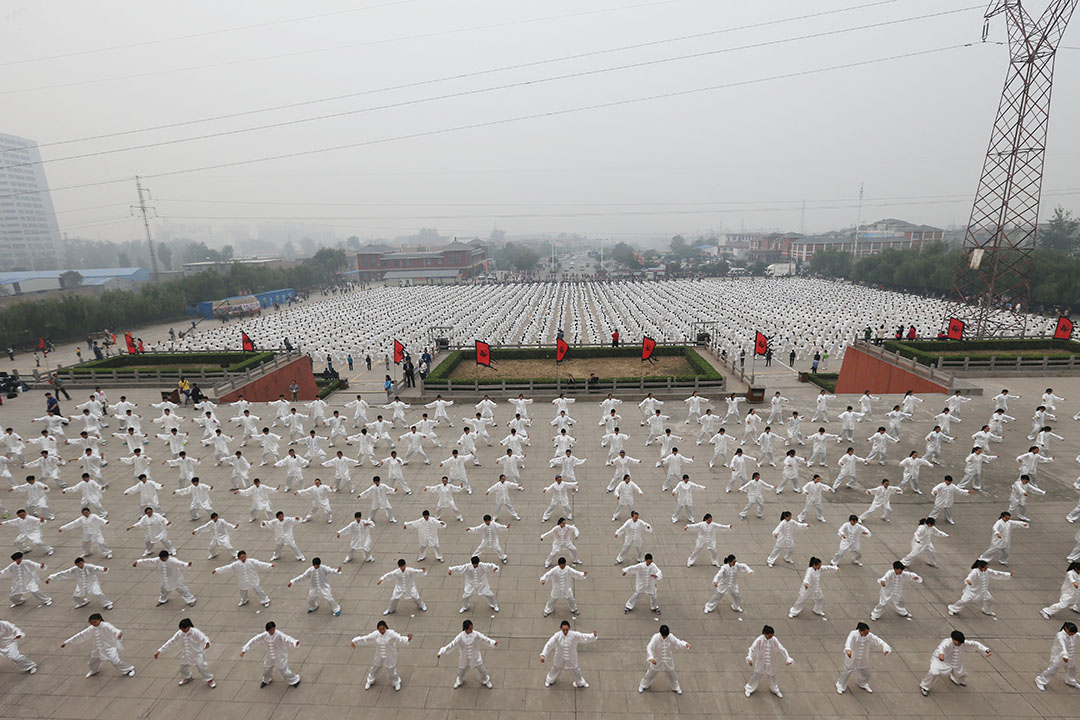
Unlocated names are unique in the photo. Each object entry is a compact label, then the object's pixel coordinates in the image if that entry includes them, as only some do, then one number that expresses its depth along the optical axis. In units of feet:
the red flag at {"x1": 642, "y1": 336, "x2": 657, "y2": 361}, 68.95
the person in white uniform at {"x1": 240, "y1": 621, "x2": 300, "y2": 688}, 20.89
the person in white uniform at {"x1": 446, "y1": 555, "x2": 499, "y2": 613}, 24.71
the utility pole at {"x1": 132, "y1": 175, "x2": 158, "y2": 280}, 236.43
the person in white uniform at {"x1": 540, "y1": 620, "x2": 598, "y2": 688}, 20.67
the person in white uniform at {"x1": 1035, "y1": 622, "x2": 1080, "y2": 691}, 19.75
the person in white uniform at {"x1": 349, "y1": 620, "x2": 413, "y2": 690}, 20.65
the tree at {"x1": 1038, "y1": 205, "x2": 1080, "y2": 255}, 232.53
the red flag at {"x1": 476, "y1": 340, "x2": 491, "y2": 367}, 67.05
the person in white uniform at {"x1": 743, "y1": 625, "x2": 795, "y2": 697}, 20.16
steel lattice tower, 80.43
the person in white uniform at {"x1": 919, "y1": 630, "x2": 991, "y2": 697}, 19.98
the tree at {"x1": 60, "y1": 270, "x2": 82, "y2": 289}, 213.97
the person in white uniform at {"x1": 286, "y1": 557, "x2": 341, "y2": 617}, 25.00
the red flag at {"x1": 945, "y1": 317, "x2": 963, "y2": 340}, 71.36
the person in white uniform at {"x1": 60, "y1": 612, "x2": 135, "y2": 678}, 21.59
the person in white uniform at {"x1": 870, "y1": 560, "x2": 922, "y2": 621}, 23.81
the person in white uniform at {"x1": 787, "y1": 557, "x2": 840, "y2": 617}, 23.97
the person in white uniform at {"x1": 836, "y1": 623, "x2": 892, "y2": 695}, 19.94
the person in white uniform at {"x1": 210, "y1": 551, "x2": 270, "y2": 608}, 25.66
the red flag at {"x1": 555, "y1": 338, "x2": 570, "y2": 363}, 68.39
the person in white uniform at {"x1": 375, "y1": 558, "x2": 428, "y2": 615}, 24.75
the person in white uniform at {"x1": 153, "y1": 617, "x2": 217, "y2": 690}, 21.07
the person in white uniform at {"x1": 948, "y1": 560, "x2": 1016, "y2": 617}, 24.08
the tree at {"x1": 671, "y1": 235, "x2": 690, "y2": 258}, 511.20
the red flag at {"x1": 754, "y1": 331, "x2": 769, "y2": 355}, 71.13
